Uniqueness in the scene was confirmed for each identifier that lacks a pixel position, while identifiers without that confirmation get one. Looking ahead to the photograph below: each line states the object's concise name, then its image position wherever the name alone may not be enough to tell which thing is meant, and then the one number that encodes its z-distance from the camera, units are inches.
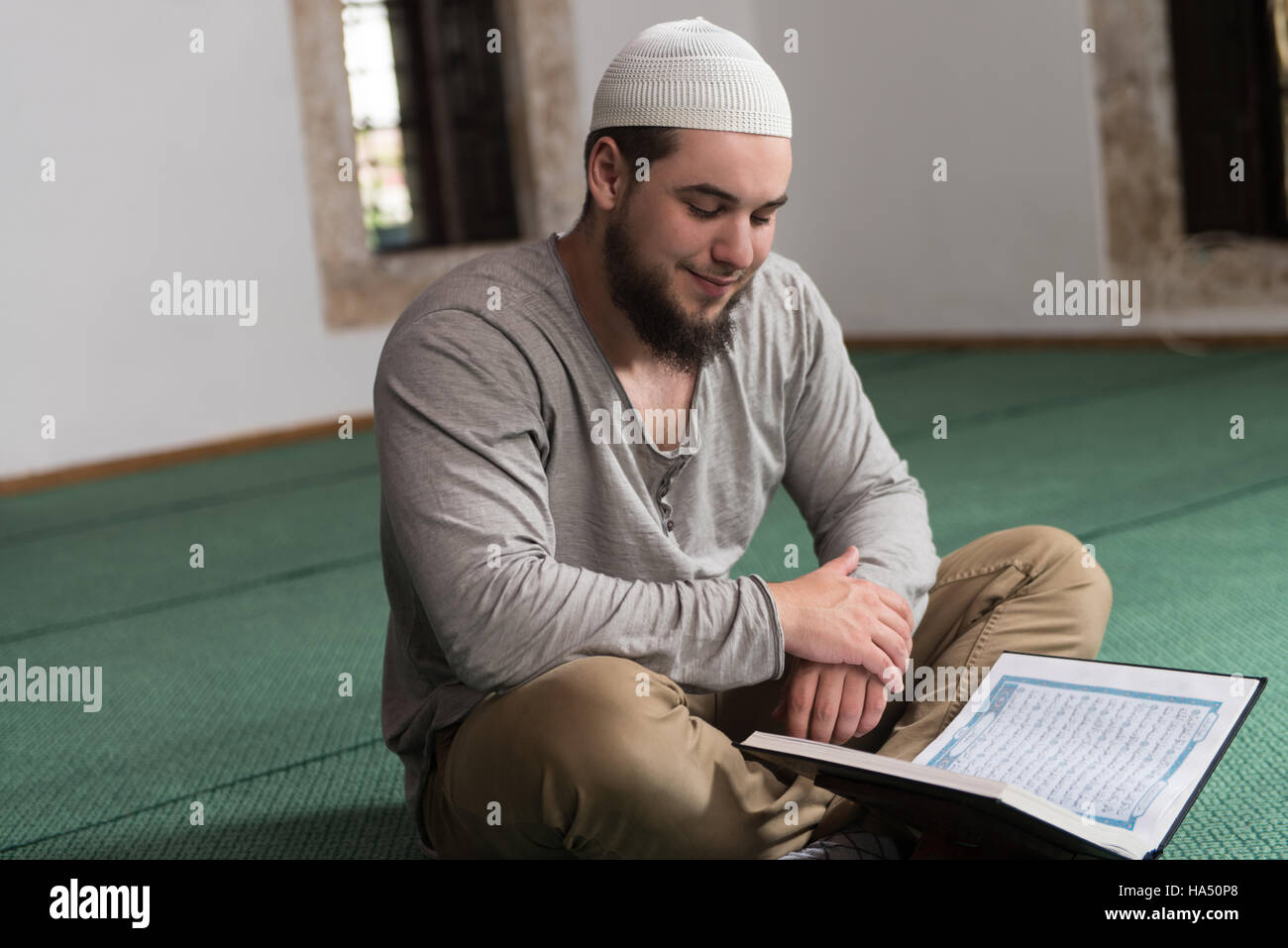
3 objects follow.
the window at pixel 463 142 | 261.1
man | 60.3
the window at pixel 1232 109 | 232.8
